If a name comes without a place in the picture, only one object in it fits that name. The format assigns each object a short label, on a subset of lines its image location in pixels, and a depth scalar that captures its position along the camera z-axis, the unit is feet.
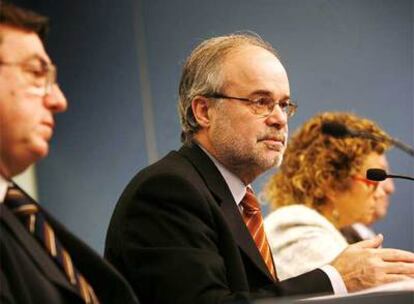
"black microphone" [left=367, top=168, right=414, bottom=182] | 13.71
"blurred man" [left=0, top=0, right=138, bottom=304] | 9.13
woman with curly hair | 20.24
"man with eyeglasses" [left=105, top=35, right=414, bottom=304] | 12.01
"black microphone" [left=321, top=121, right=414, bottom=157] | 14.05
